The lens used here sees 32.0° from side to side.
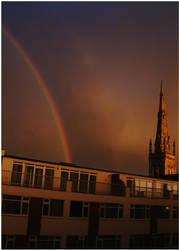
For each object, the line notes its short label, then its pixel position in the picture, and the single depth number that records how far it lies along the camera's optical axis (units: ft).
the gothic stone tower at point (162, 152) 412.93
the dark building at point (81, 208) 76.02
